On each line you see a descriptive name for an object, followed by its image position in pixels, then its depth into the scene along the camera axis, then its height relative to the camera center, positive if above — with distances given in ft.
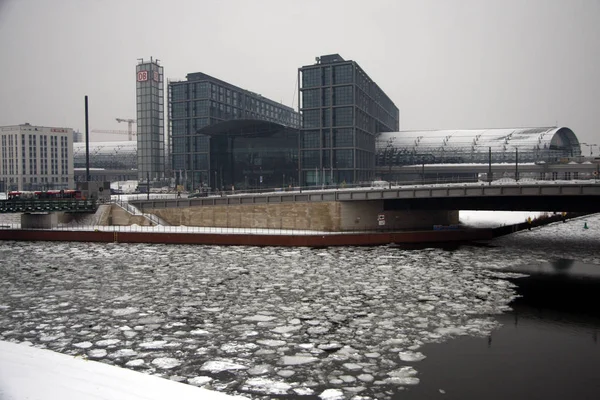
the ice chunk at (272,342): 69.10 -21.05
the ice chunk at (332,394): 51.90 -21.25
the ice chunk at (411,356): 63.21 -21.17
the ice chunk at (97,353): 63.57 -20.70
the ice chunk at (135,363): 60.70 -20.82
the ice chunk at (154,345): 67.56 -20.87
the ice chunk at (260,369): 58.90 -21.16
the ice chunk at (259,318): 81.15 -20.88
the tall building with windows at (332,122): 337.93 +44.19
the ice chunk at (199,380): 55.06 -20.93
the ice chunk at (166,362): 60.34 -20.85
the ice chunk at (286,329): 75.15 -20.94
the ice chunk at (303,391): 53.11 -21.32
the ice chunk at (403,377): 56.08 -21.29
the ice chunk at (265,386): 53.72 -21.23
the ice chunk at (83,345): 67.21 -20.66
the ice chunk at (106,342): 68.49 -20.76
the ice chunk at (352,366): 59.93 -21.18
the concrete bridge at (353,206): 181.47 -7.19
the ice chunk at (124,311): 84.79 -20.69
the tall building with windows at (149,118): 433.07 +60.72
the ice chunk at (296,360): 62.28 -21.15
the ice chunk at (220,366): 59.57 -20.99
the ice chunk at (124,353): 64.18 -20.81
